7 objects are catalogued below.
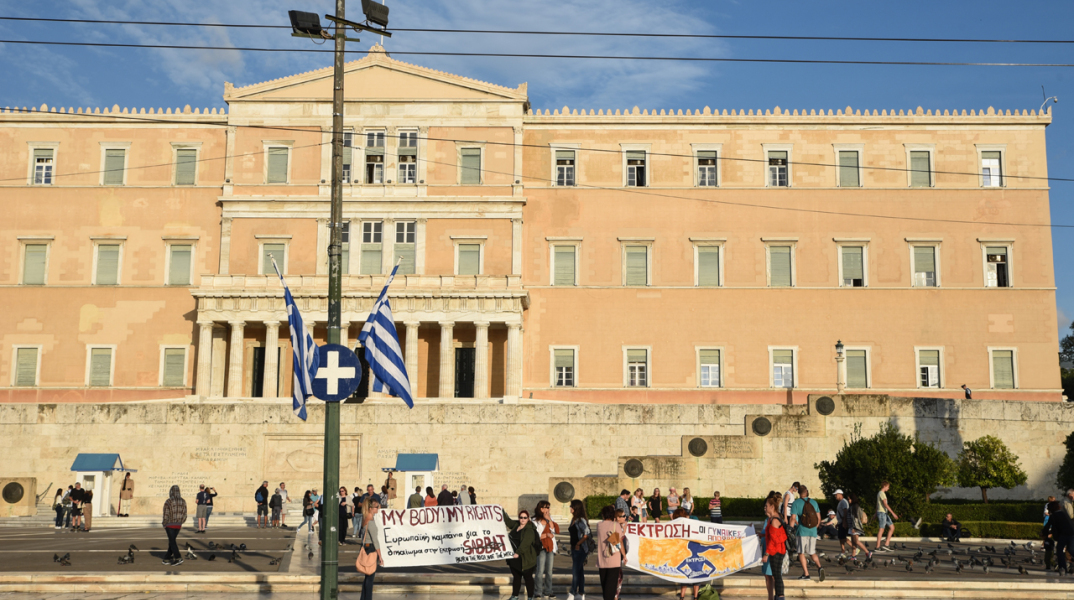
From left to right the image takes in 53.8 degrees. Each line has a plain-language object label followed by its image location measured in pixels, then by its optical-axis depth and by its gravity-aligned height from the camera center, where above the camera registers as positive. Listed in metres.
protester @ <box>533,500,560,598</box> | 16.91 -1.67
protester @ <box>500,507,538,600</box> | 16.38 -1.74
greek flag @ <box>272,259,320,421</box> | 16.66 +1.40
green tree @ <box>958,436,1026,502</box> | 32.31 -0.71
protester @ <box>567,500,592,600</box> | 16.78 -1.67
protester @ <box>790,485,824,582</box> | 19.02 -1.55
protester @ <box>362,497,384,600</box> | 15.14 -1.42
